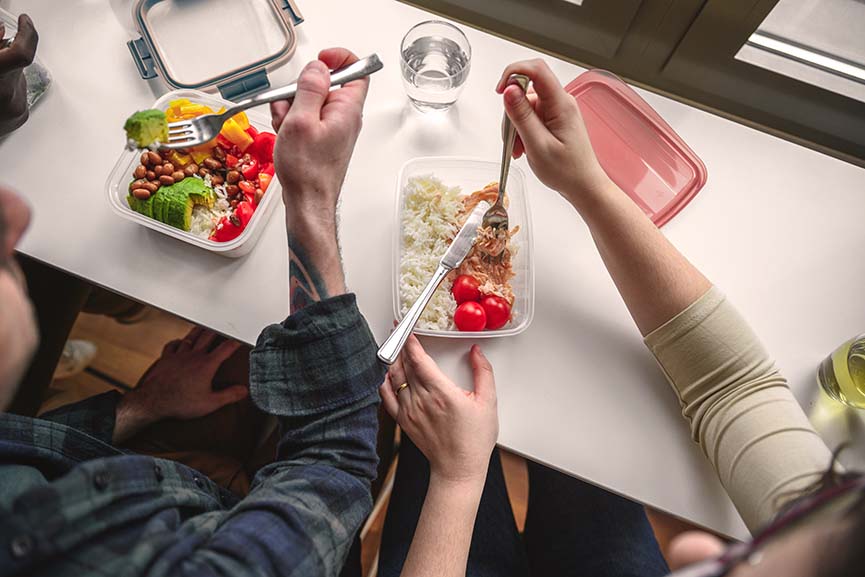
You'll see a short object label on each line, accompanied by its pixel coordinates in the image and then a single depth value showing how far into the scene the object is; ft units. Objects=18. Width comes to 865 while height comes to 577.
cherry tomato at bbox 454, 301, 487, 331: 3.05
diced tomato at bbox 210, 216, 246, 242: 3.18
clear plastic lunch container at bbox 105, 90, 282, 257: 3.10
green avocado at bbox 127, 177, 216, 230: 3.14
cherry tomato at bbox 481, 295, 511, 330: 3.10
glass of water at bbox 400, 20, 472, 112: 3.46
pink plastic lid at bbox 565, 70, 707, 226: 3.50
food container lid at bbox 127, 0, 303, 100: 3.44
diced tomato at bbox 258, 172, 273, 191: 3.25
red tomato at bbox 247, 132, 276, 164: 3.32
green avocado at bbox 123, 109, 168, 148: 2.73
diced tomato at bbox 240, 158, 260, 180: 3.28
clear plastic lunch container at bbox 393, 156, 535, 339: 3.16
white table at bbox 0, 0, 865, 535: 3.06
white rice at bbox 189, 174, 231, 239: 3.23
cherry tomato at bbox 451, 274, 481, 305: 3.15
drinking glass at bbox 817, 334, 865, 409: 2.95
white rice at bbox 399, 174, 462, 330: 3.17
